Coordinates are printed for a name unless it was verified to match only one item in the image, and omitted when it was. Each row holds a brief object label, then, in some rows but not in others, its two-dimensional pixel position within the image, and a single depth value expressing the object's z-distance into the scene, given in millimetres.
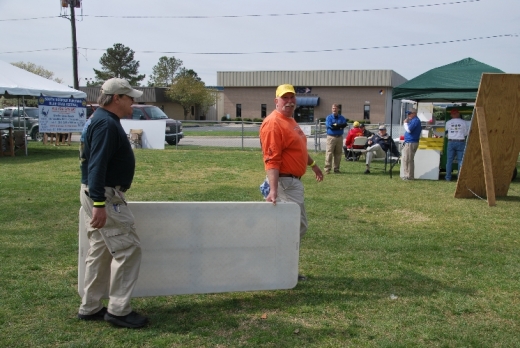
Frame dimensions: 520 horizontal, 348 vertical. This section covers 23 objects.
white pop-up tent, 16263
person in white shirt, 11992
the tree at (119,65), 81750
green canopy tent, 12992
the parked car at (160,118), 22675
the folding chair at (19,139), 18656
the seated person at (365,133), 18377
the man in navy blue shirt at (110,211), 3777
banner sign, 20156
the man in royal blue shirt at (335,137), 13984
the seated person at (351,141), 17336
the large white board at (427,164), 13289
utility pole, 30453
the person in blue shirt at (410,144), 12992
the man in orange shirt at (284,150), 4836
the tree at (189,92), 57938
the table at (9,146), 17391
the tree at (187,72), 76538
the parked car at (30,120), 25594
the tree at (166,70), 79875
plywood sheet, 9484
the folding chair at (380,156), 15849
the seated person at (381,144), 15404
